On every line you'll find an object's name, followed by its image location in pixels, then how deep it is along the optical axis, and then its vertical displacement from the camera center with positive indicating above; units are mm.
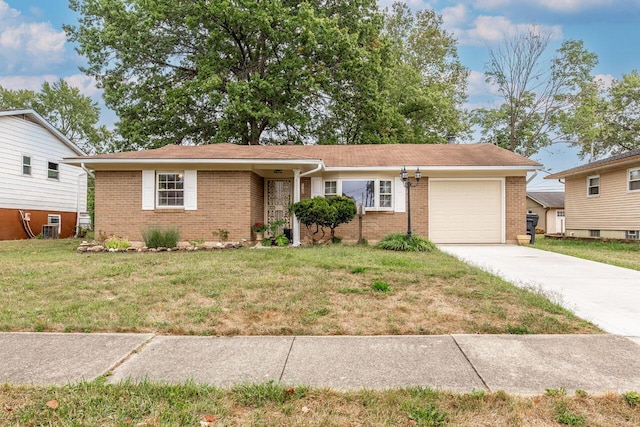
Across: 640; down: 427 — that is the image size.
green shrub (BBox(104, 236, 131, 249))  10312 -824
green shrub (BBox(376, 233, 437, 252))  9781 -806
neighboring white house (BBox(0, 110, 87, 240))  14609 +1543
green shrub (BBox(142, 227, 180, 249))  10211 -679
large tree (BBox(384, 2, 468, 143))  23625 +10690
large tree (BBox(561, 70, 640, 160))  27828 +7388
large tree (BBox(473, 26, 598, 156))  24125 +9103
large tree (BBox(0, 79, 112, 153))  35688 +10302
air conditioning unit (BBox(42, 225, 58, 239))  15656 -735
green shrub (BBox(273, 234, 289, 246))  11383 -799
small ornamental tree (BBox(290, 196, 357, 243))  10586 +91
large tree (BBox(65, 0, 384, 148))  18062 +8271
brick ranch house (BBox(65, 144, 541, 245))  11195 +812
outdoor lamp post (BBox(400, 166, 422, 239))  10773 +1062
